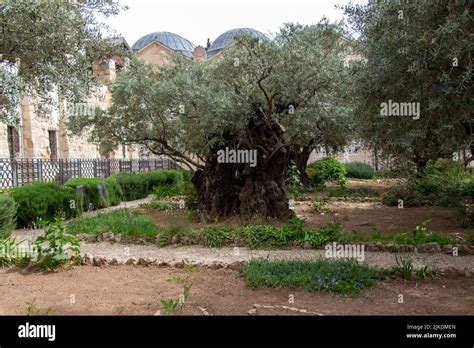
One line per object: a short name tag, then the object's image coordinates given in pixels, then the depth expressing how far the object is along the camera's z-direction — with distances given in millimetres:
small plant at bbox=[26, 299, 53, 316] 4234
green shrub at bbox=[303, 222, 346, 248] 7920
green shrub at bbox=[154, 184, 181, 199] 18469
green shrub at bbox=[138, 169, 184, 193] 19872
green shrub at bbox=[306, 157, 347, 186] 21516
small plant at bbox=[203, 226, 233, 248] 8367
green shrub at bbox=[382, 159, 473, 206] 12624
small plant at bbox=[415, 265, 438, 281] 5477
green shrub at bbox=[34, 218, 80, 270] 6133
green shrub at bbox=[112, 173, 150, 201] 17391
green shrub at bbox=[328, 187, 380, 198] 16500
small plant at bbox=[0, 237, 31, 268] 6309
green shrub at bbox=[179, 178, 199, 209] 13367
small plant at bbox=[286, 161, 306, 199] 17358
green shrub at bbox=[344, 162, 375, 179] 28828
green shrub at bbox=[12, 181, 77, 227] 10875
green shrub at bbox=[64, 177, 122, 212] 13047
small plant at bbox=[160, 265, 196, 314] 4086
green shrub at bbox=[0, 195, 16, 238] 7646
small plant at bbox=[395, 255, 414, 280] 5457
